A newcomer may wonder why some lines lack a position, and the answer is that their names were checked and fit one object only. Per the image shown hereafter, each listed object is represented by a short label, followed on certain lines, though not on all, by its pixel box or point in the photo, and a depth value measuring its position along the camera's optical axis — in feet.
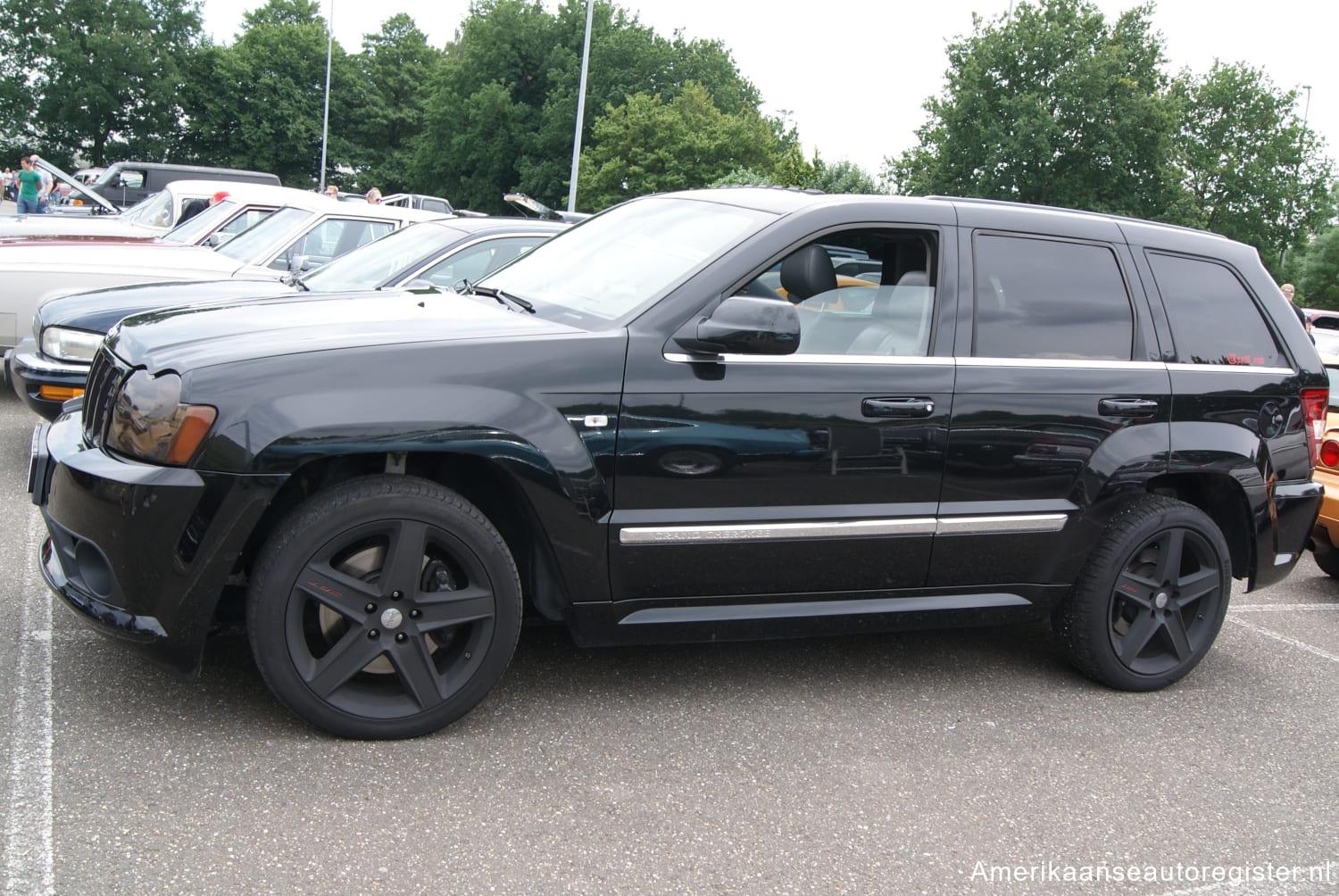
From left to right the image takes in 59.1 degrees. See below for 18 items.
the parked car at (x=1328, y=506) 20.94
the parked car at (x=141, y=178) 88.22
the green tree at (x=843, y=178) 111.89
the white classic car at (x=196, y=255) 24.77
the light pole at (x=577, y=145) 104.24
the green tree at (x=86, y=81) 227.61
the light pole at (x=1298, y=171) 169.99
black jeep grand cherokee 10.73
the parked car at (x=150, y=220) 30.86
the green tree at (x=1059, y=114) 159.22
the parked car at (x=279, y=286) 19.94
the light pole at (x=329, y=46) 203.00
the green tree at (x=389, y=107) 237.66
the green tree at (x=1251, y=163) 169.58
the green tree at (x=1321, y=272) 171.32
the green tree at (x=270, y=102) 229.45
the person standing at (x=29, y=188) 65.72
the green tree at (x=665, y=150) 177.99
